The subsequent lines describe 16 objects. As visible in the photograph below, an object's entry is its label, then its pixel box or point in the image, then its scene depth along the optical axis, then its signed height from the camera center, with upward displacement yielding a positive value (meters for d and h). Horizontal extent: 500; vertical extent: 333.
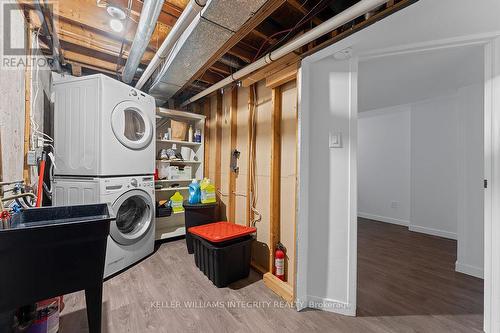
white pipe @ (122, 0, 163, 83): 1.36 +1.07
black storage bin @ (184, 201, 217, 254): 2.63 -0.67
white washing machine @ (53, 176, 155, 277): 2.06 -0.49
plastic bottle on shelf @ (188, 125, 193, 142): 3.38 +0.51
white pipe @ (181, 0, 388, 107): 1.14 +0.93
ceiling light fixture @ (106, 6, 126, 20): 1.55 +1.21
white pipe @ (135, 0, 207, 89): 1.31 +1.05
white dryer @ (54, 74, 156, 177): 2.05 +0.40
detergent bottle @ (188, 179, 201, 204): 2.76 -0.39
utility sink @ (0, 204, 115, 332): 0.89 -0.47
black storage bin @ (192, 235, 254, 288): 1.95 -0.96
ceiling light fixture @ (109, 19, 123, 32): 1.84 +1.31
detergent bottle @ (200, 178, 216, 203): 2.74 -0.38
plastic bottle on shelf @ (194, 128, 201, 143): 3.39 +0.47
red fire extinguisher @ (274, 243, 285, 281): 1.92 -0.95
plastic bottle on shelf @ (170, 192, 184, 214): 3.12 -0.60
